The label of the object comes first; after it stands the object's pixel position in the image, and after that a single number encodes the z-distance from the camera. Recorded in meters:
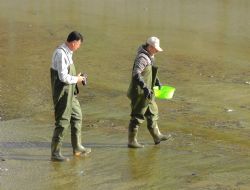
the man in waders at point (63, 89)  16.45
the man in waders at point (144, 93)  17.75
